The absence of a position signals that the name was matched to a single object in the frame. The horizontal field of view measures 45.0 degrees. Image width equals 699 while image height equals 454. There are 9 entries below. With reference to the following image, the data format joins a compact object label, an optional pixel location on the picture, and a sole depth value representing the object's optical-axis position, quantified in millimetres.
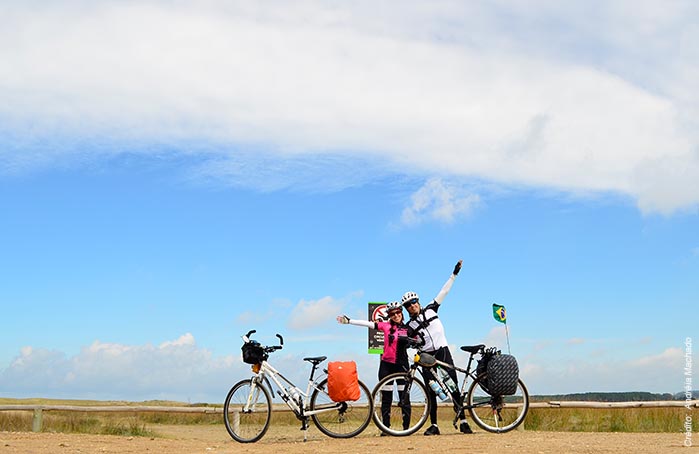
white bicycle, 11812
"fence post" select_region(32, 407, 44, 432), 15891
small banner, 17750
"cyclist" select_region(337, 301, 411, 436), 12062
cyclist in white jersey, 12203
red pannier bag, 11648
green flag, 14270
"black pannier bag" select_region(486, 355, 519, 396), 11922
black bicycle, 12000
